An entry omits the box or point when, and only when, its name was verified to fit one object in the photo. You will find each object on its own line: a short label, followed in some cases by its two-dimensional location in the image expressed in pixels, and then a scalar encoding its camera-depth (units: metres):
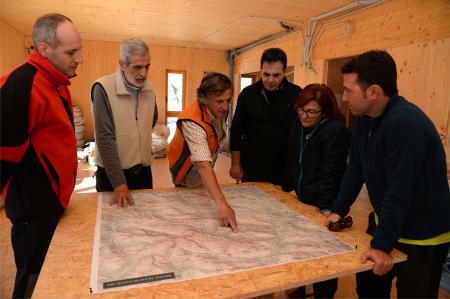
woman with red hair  1.56
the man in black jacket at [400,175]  1.10
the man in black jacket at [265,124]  2.06
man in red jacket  1.11
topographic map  0.95
